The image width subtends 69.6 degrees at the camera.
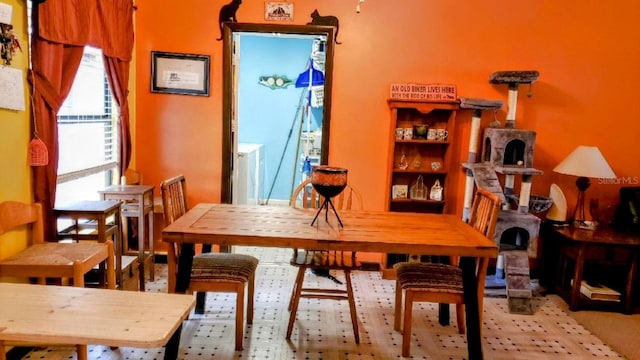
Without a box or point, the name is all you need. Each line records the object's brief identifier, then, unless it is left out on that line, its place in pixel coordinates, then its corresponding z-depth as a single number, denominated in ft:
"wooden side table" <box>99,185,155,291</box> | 10.48
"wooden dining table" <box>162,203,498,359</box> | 7.22
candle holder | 7.79
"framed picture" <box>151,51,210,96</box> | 12.09
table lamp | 11.00
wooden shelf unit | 12.10
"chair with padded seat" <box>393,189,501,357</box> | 8.09
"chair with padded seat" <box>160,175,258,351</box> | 8.04
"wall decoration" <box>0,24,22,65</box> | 7.30
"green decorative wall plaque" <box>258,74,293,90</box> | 19.57
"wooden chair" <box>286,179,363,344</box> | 8.75
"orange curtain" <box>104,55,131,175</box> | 10.60
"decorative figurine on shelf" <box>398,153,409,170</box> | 12.48
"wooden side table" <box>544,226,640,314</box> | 10.59
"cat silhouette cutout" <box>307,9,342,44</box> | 12.03
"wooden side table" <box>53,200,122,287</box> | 8.67
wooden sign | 11.99
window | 9.61
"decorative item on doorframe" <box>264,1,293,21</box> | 11.96
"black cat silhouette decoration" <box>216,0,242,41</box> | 11.96
